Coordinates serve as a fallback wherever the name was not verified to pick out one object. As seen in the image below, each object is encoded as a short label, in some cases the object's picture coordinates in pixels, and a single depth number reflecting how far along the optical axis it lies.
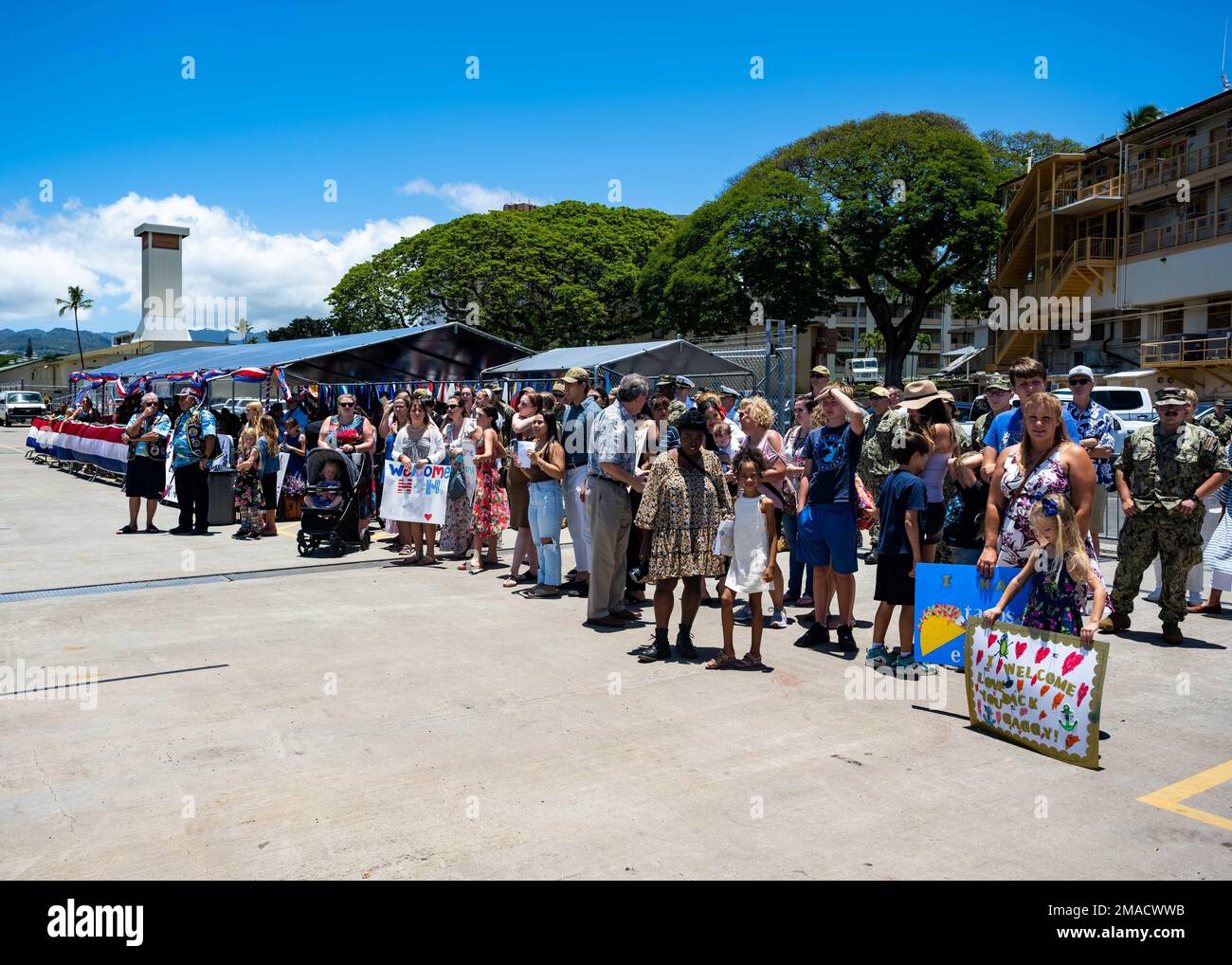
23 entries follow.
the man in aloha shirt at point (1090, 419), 8.30
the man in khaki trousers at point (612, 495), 7.60
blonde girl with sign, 5.16
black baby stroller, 11.42
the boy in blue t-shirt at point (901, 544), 6.34
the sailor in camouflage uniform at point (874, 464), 9.79
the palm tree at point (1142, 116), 52.81
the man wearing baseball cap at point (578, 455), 8.55
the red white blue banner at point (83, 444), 21.05
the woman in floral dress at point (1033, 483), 5.38
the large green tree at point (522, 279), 50.25
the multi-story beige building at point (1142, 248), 34.84
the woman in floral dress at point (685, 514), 6.71
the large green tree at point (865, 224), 41.25
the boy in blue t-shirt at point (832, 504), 6.99
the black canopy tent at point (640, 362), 19.23
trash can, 13.87
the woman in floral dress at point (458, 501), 11.04
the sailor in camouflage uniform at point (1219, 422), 8.47
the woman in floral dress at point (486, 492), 10.48
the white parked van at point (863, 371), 50.28
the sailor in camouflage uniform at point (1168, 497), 7.47
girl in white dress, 6.52
